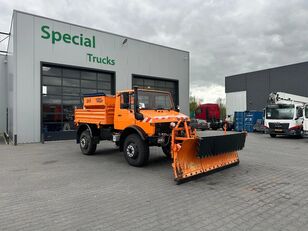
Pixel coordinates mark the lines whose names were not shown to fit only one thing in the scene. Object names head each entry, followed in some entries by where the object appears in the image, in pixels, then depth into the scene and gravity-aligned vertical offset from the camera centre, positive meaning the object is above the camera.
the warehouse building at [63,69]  14.62 +3.11
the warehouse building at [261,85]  31.05 +4.00
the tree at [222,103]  46.04 +2.39
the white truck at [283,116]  16.86 -0.07
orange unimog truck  6.46 -0.58
